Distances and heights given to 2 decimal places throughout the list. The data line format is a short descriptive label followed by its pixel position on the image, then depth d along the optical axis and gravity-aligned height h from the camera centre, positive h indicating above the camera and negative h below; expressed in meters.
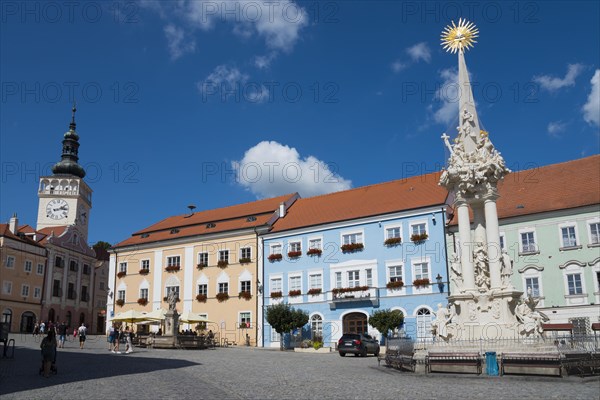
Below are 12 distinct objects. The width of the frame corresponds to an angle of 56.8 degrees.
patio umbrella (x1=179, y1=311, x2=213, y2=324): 35.98 +0.37
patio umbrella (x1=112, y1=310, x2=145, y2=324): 35.09 +0.51
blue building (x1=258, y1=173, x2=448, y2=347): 35.97 +4.30
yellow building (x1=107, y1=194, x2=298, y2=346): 43.19 +4.68
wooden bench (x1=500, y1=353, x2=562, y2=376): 13.72 -1.06
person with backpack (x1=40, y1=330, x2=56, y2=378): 14.91 -0.72
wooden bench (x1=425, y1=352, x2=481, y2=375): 14.84 -1.07
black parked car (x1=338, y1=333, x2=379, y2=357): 28.33 -1.16
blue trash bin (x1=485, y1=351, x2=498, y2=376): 14.59 -1.10
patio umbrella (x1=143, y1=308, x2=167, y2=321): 35.66 +0.58
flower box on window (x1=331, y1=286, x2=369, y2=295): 37.59 +2.20
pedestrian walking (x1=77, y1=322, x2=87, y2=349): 30.44 -0.60
